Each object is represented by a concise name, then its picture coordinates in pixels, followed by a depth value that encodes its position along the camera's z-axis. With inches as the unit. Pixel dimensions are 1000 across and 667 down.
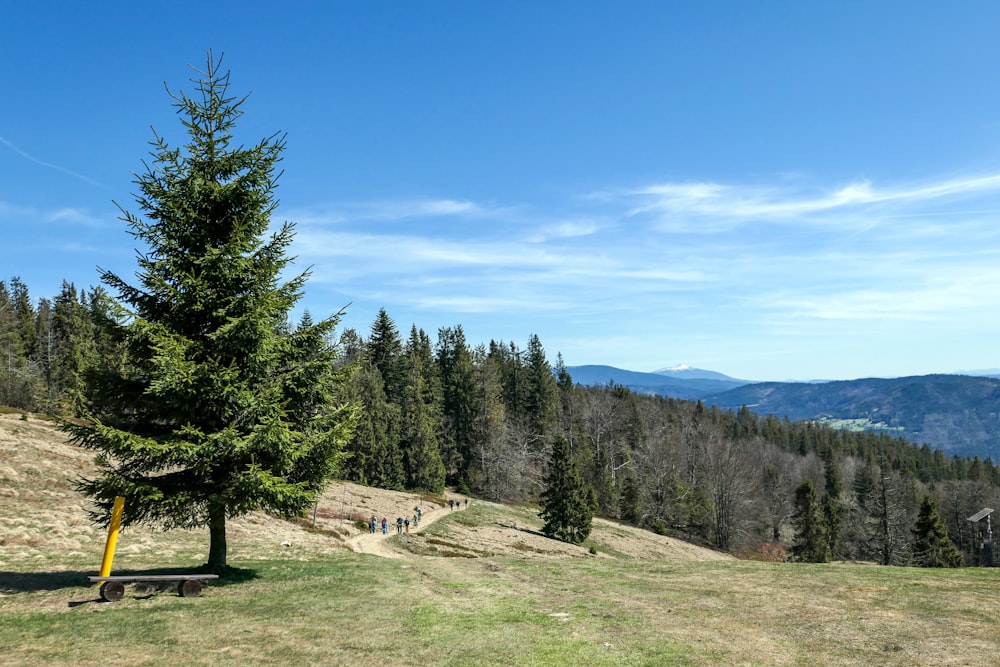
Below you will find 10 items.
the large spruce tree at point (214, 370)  644.7
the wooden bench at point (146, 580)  598.5
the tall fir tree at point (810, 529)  2805.1
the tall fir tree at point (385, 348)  4035.4
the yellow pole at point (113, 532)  610.2
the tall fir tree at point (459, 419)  3924.7
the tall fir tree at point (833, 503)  3408.0
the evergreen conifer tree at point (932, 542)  2440.9
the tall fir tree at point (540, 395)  4205.2
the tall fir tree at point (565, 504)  2287.2
